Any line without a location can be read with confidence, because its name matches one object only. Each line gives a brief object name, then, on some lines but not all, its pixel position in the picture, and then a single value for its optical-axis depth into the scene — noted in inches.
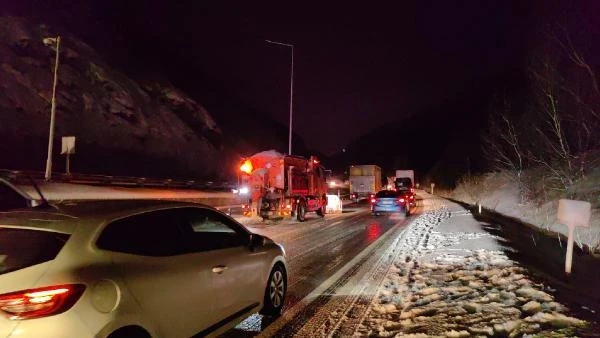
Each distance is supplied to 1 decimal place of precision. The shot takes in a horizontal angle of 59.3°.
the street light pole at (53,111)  1128.3
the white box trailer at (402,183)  1753.6
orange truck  905.5
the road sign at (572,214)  375.2
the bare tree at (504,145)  1229.4
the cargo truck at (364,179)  1761.8
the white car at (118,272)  142.5
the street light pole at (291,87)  1533.0
